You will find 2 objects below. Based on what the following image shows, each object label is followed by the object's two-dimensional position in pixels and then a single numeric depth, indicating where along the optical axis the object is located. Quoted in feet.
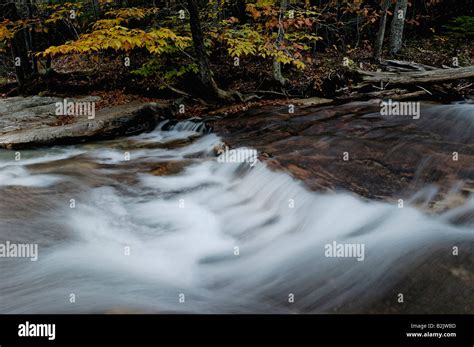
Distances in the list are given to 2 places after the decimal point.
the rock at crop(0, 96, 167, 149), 23.31
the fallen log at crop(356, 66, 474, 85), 25.50
